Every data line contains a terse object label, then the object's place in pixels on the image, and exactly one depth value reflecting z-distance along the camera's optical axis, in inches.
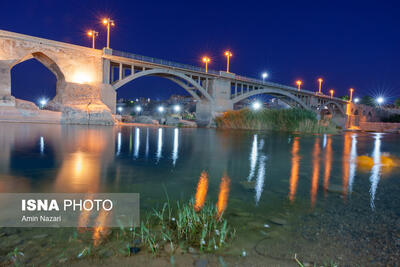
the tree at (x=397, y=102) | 3348.9
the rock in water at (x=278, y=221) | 110.6
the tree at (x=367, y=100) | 3903.8
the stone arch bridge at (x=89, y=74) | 904.3
